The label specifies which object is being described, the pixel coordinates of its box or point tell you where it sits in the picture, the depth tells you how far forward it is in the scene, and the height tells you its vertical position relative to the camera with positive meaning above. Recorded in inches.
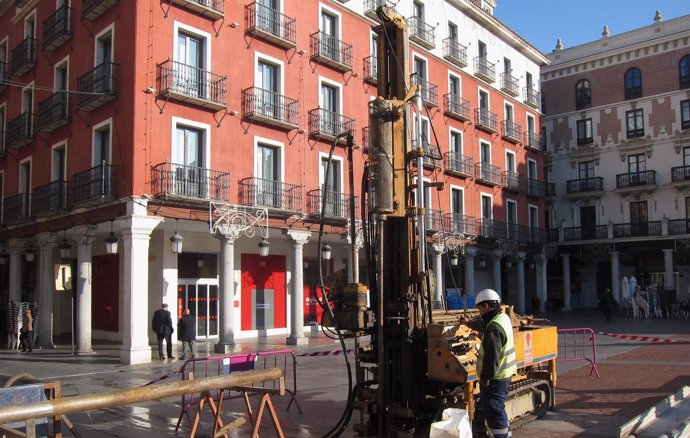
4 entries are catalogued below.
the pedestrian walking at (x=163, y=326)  733.9 -58.1
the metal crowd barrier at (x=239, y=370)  316.2 -58.0
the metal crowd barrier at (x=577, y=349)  551.5 -91.7
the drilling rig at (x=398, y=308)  285.6 -16.3
